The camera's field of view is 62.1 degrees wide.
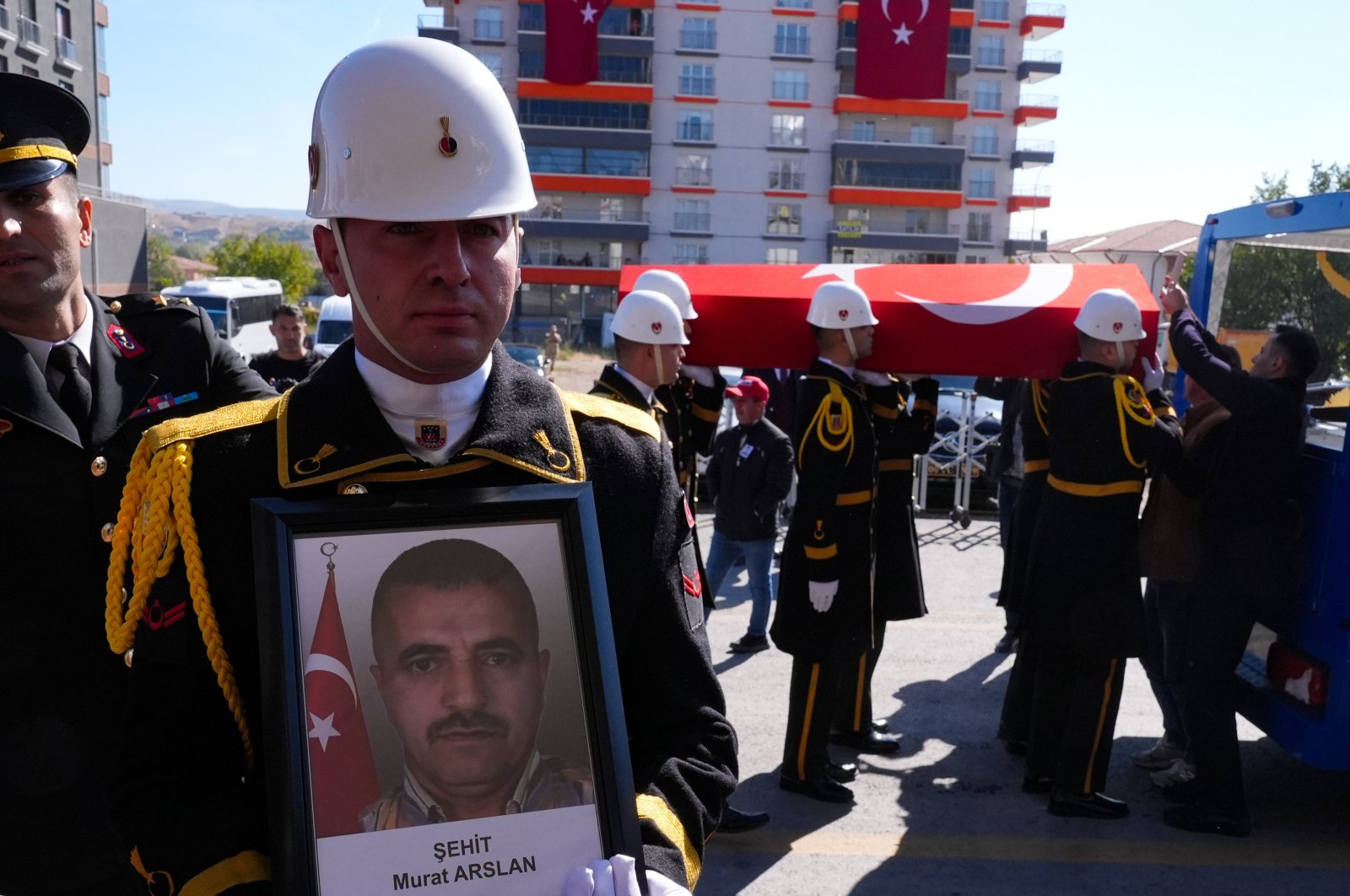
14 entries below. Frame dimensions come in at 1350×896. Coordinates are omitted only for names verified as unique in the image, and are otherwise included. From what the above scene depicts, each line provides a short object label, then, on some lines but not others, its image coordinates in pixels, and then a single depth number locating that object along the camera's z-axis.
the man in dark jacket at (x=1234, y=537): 4.61
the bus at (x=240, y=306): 27.97
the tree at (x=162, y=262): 86.75
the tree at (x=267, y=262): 60.34
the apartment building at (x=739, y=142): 50.44
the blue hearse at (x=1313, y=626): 4.39
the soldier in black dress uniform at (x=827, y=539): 5.12
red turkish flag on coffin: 5.27
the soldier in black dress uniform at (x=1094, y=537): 4.85
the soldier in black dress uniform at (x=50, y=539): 2.08
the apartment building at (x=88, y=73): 32.94
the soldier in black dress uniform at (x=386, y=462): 1.34
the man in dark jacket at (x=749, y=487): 7.64
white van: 19.27
